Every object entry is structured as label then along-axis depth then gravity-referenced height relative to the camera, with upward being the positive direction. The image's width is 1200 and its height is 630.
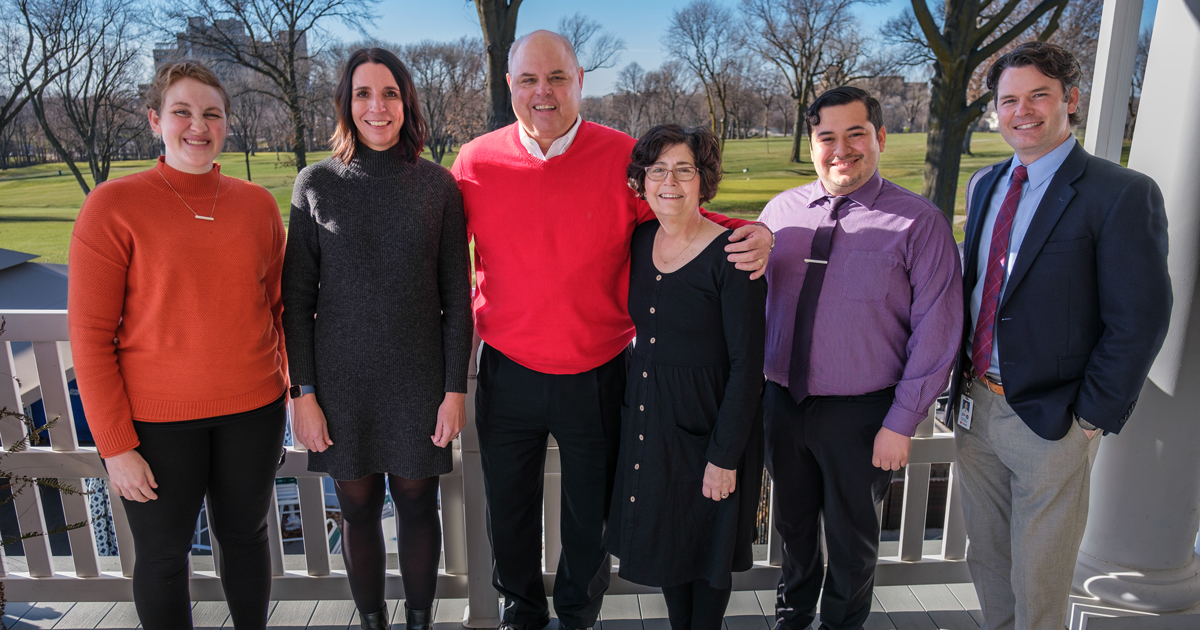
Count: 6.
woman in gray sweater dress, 1.46 -0.31
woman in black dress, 1.40 -0.52
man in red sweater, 1.56 -0.29
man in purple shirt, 1.44 -0.39
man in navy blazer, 1.27 -0.33
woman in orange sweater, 1.33 -0.37
